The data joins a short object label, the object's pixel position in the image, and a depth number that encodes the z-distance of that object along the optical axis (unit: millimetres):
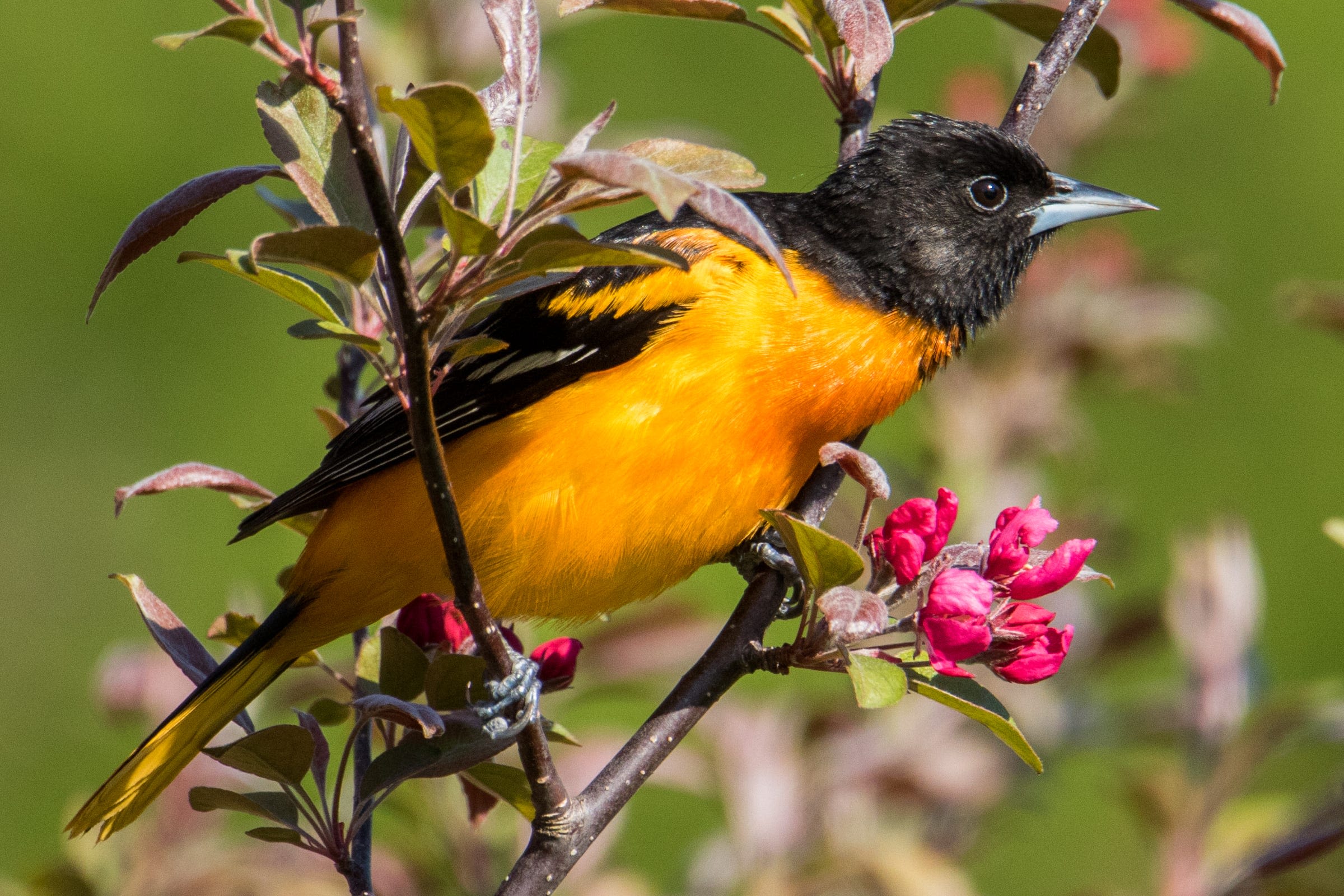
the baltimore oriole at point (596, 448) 5328
